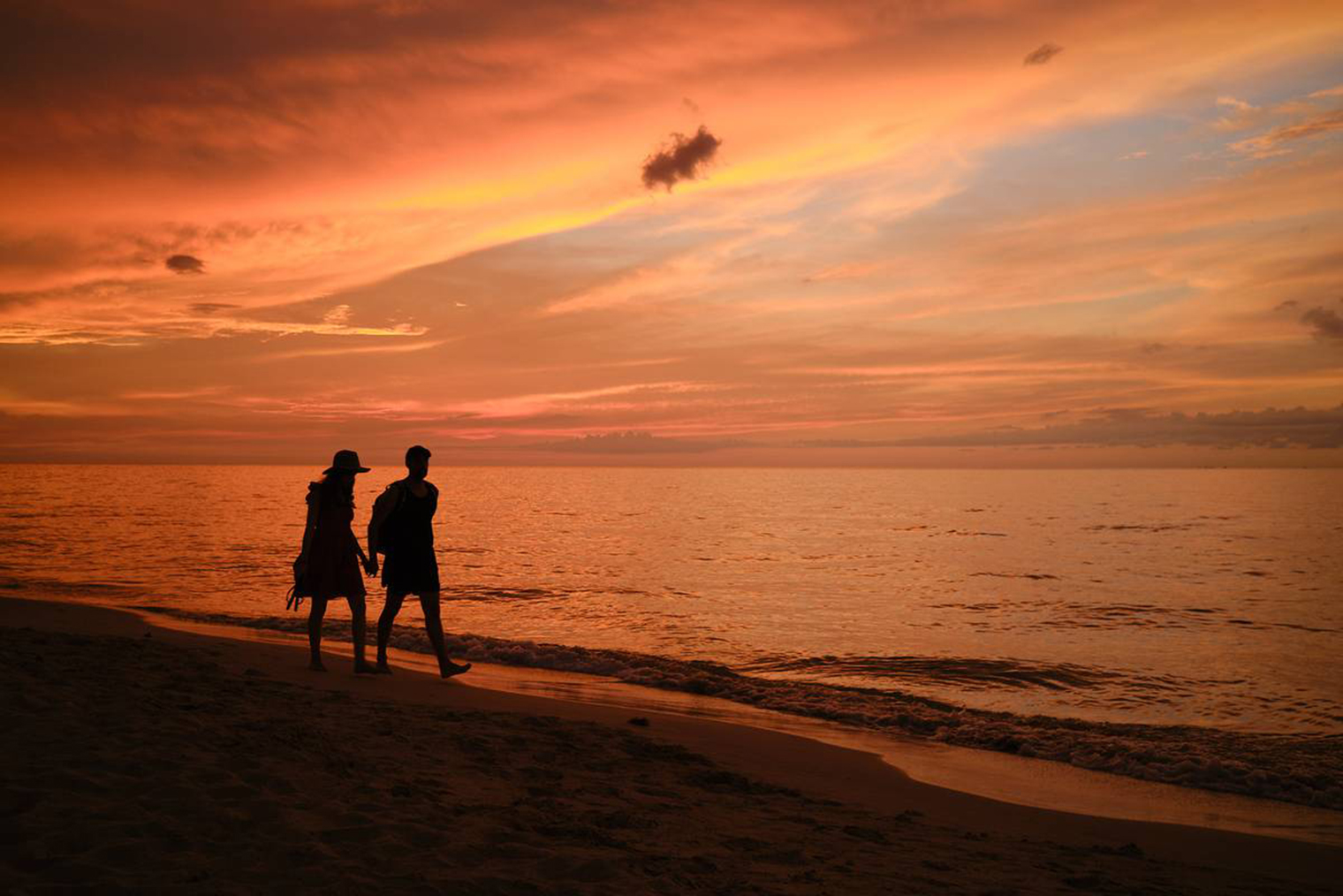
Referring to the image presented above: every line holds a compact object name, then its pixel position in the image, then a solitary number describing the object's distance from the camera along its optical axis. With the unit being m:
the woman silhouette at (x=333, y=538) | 10.05
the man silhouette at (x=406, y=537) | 9.94
